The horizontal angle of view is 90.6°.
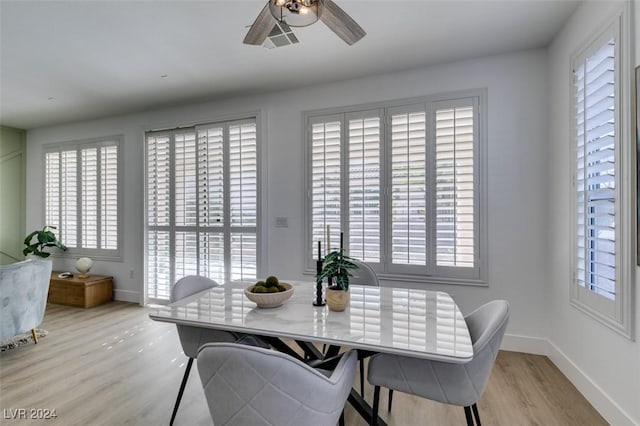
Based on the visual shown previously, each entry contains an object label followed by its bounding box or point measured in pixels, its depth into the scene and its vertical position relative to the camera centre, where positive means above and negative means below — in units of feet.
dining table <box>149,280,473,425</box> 4.16 -1.72
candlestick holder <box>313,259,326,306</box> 5.85 -1.50
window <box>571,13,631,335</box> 5.86 +0.57
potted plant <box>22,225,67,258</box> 15.75 -1.42
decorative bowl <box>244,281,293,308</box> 5.58 -1.51
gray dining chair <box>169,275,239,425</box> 5.90 -2.34
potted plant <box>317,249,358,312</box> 5.47 -1.14
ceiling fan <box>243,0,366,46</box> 4.85 +3.20
